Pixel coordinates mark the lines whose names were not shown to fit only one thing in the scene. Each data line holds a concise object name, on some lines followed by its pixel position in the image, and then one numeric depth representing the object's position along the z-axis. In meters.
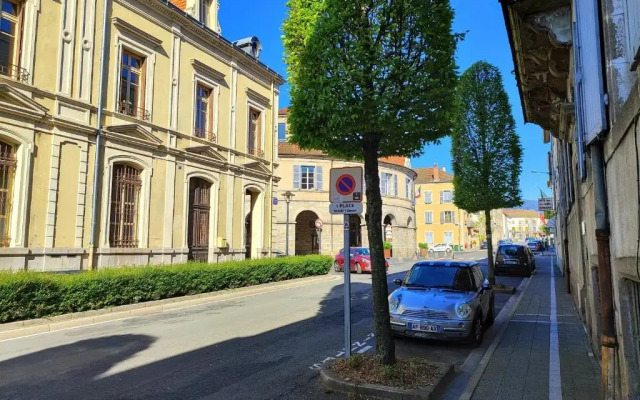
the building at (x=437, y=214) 66.88
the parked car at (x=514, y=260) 22.58
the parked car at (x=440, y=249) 51.38
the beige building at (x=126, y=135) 12.07
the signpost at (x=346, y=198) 6.15
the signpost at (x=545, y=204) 28.86
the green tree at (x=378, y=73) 5.70
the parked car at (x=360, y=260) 24.97
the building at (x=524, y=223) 152.12
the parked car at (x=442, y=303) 7.49
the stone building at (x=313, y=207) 37.34
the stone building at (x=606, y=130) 3.51
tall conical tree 16.72
